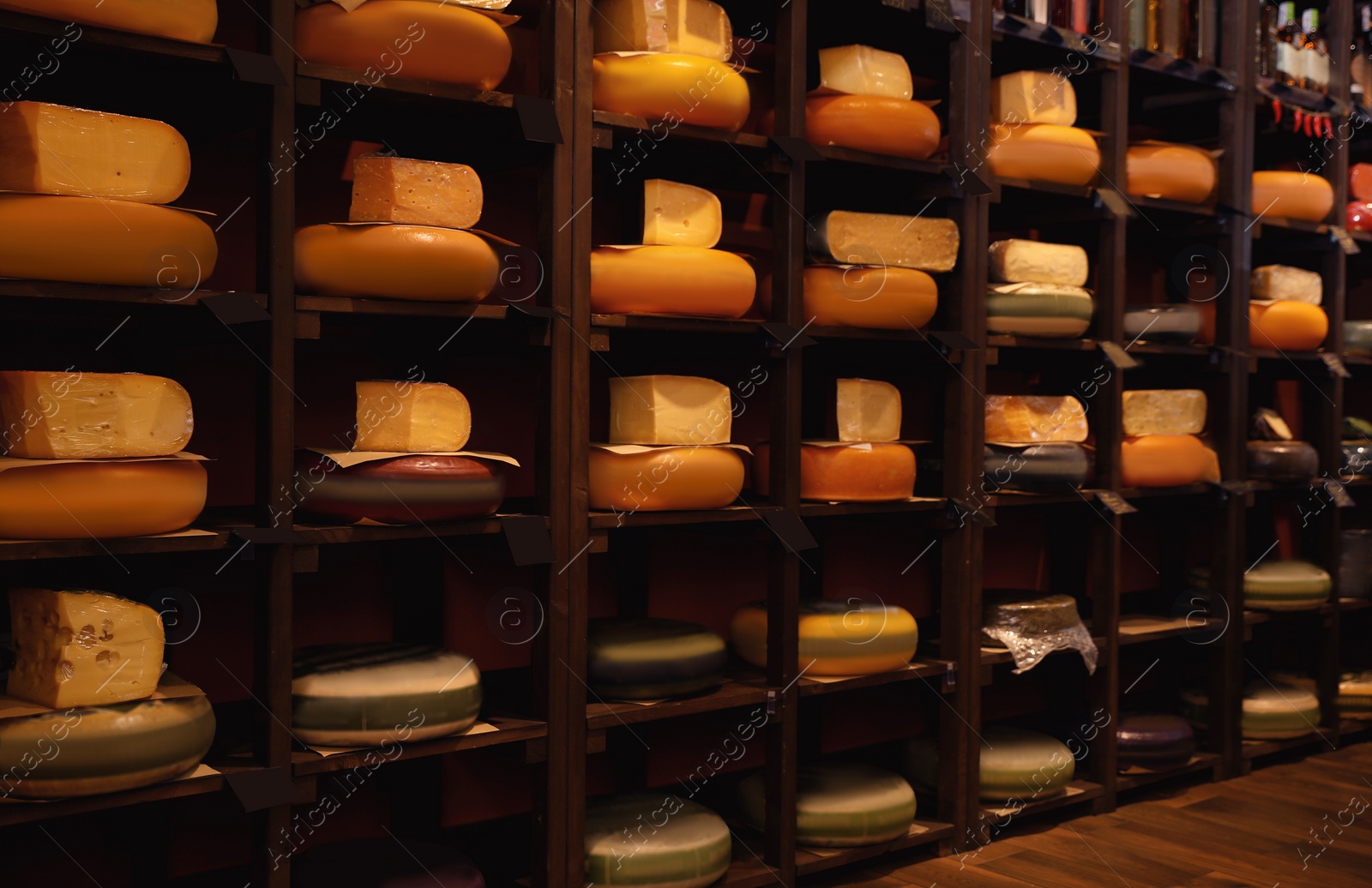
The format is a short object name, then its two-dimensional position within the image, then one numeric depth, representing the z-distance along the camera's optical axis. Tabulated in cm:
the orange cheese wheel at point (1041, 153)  317
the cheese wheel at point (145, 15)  188
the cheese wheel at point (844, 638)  284
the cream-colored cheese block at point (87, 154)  188
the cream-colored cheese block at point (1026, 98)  321
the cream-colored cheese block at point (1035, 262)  321
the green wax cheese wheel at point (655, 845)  247
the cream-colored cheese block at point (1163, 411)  347
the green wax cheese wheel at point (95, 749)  185
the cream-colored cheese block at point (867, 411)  285
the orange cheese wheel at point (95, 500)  188
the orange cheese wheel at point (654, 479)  249
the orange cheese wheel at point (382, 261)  217
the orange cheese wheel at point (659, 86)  252
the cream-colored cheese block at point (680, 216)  255
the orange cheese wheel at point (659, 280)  250
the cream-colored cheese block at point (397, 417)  223
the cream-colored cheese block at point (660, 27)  256
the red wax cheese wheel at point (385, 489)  218
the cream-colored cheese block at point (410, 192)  221
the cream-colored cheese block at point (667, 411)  254
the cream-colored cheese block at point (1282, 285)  381
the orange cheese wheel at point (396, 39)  220
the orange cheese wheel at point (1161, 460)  342
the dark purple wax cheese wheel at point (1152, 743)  347
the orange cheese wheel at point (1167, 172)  347
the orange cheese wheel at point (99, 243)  187
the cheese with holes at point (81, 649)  191
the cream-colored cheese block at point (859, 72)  288
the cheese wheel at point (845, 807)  282
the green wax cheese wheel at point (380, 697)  217
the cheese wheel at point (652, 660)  253
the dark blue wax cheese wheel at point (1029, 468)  315
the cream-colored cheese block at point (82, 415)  190
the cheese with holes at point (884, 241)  285
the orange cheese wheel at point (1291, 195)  378
